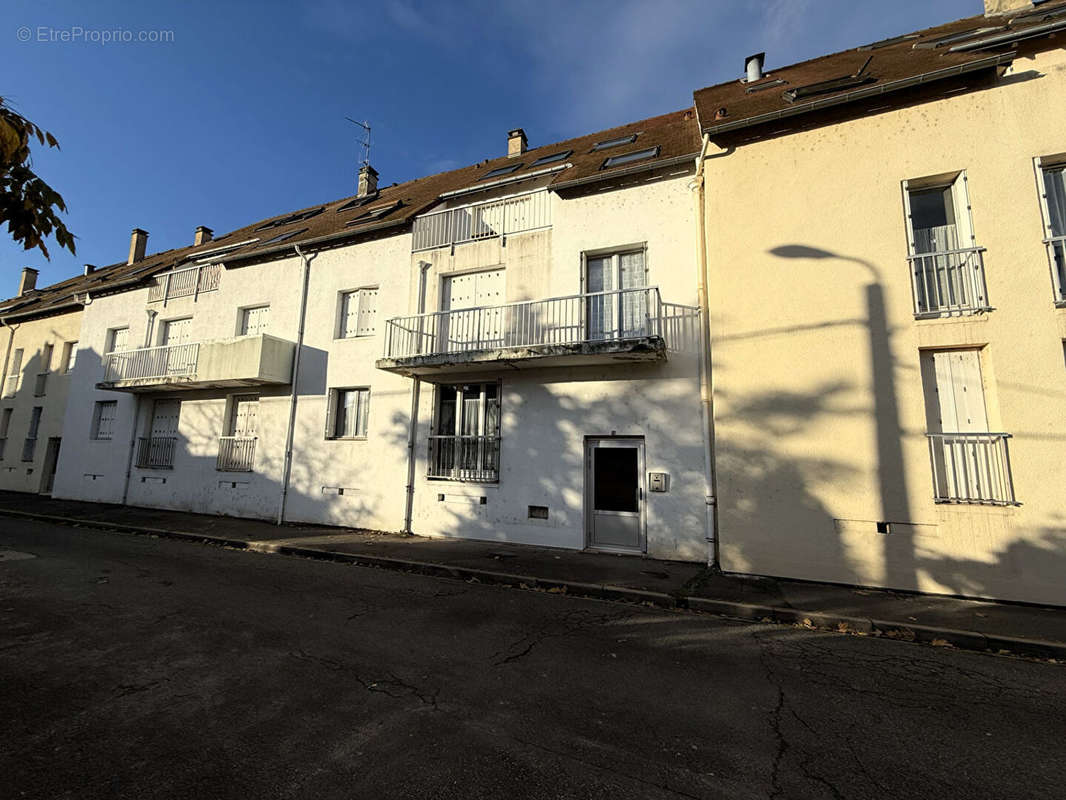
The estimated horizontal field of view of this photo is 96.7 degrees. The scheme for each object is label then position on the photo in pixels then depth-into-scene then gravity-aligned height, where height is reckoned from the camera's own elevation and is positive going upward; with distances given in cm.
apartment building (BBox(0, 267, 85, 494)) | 1772 +312
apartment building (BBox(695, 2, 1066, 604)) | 651 +242
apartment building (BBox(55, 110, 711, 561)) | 909 +238
